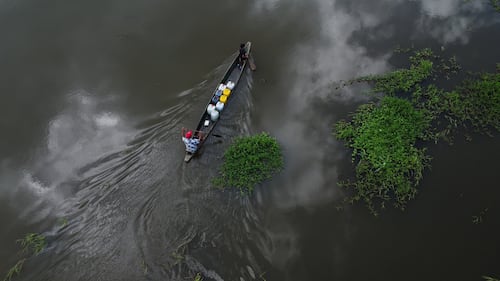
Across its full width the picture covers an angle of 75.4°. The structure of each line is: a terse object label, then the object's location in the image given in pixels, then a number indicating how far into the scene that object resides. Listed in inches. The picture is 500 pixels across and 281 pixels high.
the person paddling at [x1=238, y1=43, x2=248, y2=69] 446.0
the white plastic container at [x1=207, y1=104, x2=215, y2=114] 396.2
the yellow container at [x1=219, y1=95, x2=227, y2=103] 406.8
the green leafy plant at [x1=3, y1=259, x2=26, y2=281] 321.1
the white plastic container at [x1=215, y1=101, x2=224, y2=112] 399.5
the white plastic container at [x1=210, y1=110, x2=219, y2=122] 393.5
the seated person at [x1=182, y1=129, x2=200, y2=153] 360.2
